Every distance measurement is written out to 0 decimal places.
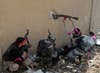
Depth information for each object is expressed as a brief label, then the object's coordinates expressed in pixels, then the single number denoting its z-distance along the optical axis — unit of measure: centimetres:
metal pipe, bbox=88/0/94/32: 434
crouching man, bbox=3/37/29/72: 323
